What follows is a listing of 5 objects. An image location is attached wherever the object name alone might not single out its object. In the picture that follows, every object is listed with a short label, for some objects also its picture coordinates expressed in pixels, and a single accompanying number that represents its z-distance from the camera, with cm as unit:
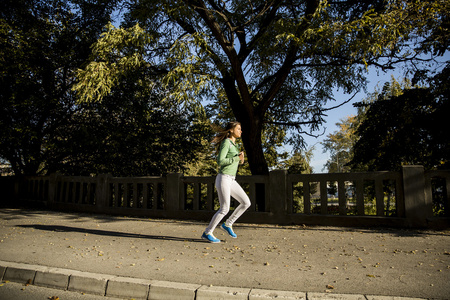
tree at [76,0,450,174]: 953
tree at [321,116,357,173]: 5219
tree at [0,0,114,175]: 1363
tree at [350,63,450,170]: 1142
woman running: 574
